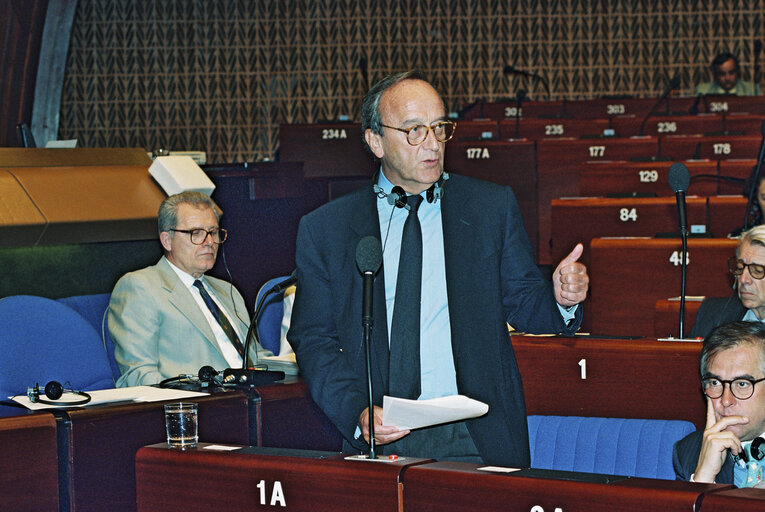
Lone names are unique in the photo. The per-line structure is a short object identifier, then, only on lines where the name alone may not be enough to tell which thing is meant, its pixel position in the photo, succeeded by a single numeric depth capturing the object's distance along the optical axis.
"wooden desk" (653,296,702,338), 6.95
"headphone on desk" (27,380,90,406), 4.38
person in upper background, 17.54
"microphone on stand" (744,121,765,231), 7.70
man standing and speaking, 3.43
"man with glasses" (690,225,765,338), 5.79
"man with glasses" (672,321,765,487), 3.79
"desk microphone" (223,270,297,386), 5.17
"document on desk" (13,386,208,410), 4.42
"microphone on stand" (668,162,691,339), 5.35
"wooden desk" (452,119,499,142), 15.03
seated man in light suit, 5.73
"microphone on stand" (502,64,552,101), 19.72
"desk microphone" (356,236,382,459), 3.00
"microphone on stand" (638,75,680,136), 14.04
